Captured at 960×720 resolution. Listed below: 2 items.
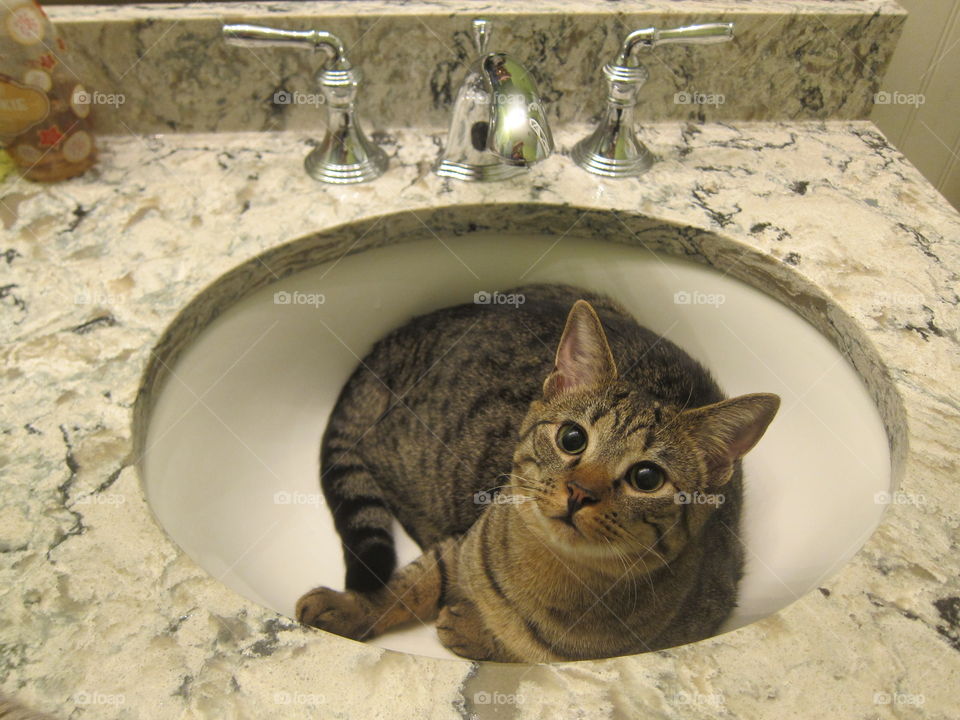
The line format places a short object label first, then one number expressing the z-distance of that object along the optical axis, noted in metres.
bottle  0.97
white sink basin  0.90
